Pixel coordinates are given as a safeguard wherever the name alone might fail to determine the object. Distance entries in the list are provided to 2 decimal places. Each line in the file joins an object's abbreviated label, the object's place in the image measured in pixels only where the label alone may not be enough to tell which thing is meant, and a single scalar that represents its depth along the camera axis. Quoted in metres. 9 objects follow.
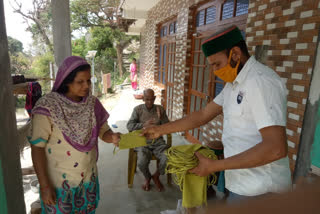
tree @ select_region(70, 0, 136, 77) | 18.21
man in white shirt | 1.18
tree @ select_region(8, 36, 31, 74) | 16.20
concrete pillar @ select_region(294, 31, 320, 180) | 2.07
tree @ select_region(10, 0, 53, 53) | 16.55
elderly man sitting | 3.38
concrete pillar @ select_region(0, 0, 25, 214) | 1.17
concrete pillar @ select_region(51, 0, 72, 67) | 3.10
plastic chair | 3.43
